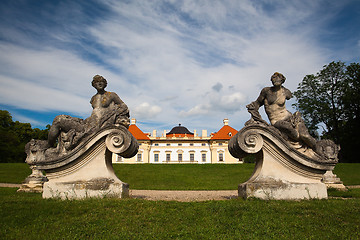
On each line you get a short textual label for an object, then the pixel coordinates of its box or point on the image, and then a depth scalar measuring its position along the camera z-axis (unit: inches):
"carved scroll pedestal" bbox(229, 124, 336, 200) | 203.0
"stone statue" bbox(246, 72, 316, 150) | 219.0
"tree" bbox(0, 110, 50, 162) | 1386.6
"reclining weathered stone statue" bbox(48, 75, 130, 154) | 217.0
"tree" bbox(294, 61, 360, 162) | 1238.3
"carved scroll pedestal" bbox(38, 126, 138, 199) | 203.5
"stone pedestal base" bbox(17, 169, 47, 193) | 313.9
